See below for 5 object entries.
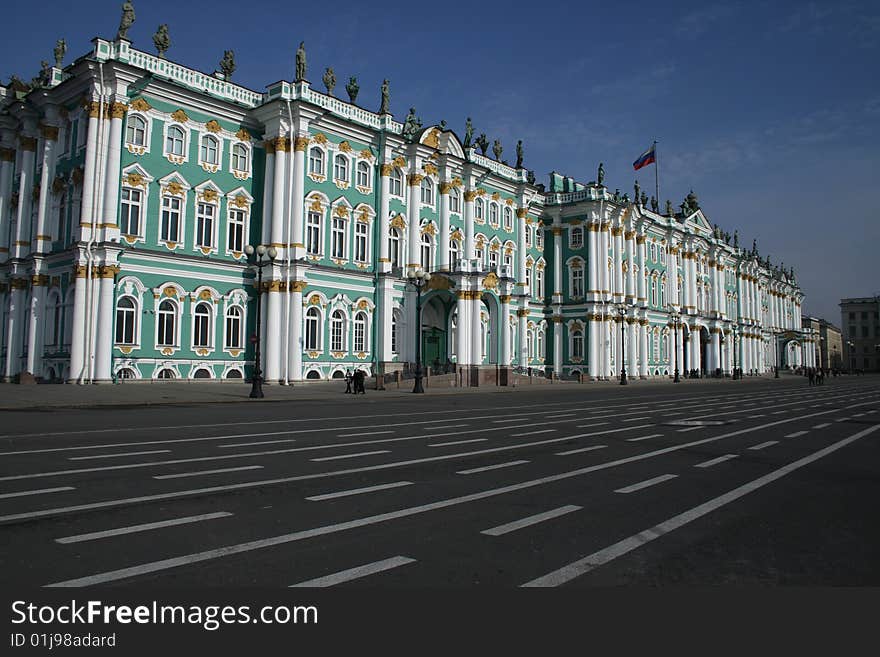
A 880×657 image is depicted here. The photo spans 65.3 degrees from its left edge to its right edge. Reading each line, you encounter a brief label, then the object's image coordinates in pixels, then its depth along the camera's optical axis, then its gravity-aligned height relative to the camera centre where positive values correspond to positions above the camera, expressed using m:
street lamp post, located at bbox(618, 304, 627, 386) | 57.69 +3.73
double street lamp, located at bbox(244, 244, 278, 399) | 29.02 +0.16
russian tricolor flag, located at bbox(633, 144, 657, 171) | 66.00 +20.86
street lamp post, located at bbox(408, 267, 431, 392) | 36.25 +3.02
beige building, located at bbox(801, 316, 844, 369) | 170.25 +8.68
